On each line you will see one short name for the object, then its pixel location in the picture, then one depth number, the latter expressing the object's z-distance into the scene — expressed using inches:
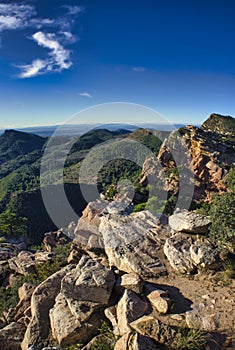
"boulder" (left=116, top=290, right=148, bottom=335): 330.0
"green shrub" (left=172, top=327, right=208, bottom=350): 281.7
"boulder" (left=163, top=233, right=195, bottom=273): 451.8
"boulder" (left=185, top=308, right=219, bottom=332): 320.5
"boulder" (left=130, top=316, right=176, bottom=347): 294.4
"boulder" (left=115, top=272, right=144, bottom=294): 392.5
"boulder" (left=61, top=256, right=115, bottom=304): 386.3
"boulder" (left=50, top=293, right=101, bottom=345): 355.6
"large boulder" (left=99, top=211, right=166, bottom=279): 465.1
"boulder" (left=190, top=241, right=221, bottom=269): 435.5
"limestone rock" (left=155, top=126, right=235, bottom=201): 1000.9
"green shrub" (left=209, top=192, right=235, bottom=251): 428.5
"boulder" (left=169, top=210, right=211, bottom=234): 508.4
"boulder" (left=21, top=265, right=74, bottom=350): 379.8
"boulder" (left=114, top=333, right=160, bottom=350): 276.4
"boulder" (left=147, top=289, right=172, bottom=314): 354.3
